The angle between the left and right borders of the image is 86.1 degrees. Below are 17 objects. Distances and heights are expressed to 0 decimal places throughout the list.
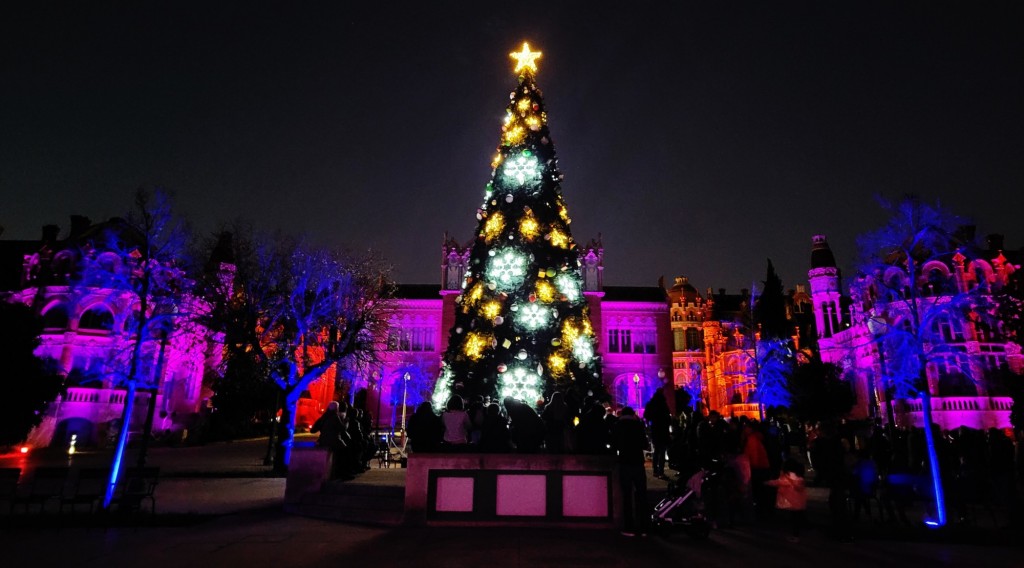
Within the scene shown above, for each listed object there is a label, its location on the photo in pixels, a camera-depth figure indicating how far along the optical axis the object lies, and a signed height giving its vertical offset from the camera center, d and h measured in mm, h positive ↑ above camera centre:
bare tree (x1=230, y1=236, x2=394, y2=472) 19844 +4060
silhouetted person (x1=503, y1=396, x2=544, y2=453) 11023 -273
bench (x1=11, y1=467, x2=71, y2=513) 10133 -1474
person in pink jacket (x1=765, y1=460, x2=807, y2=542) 9078 -1132
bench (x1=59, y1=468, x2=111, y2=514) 10398 -1615
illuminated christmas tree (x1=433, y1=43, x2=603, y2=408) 18984 +4163
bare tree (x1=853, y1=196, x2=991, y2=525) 12688 +2915
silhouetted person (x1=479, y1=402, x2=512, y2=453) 11117 -388
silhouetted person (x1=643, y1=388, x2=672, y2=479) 14744 -47
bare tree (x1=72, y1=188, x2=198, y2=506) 12547 +3362
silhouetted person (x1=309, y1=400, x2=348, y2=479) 13047 -578
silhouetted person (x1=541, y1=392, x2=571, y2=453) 12016 -222
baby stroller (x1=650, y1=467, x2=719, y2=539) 9367 -1607
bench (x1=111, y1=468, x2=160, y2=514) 10875 -1601
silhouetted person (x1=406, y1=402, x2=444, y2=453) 11070 -344
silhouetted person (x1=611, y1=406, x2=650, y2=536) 9648 -931
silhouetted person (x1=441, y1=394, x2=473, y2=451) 11227 -299
